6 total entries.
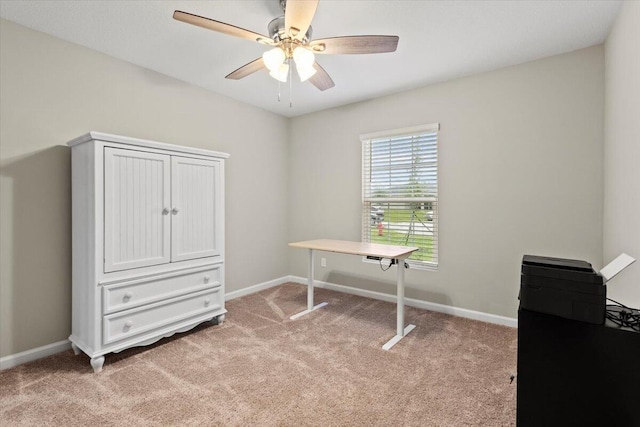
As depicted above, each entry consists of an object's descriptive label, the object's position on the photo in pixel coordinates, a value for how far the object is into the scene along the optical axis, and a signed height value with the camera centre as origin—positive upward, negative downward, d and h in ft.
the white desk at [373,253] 9.11 -1.28
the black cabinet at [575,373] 4.22 -2.33
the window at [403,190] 11.40 +0.84
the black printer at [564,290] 4.34 -1.14
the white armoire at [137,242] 7.39 -0.87
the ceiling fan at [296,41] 5.75 +3.56
